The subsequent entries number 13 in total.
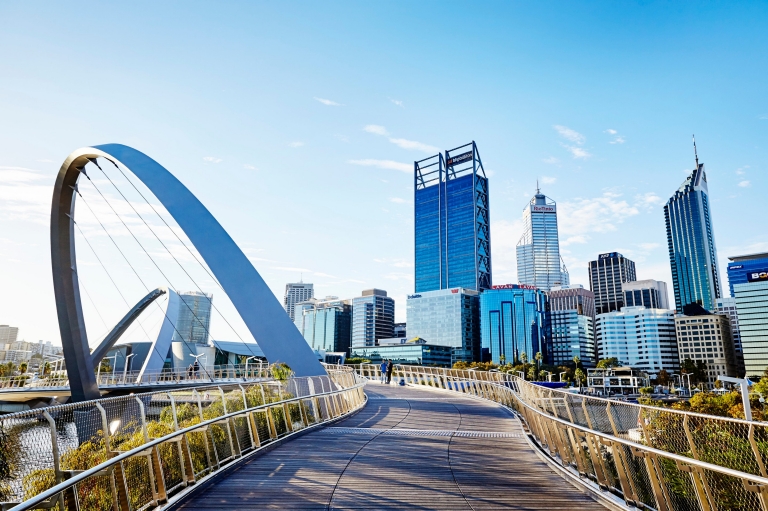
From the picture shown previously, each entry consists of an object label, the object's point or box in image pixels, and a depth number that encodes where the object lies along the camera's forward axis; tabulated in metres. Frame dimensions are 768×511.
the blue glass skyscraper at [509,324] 154.00
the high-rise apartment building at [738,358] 162.25
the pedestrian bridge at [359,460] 5.32
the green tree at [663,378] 129.50
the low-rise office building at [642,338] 166.00
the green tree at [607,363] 138.52
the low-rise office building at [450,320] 156.62
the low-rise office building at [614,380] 107.12
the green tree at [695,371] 127.77
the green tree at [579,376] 117.38
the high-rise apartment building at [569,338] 178.88
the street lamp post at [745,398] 10.47
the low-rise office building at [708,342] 156.06
